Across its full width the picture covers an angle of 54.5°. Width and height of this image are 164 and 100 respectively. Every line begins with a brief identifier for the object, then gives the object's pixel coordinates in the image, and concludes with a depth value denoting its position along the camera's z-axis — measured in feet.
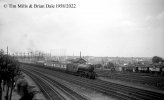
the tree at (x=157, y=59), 343.46
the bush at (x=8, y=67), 59.72
